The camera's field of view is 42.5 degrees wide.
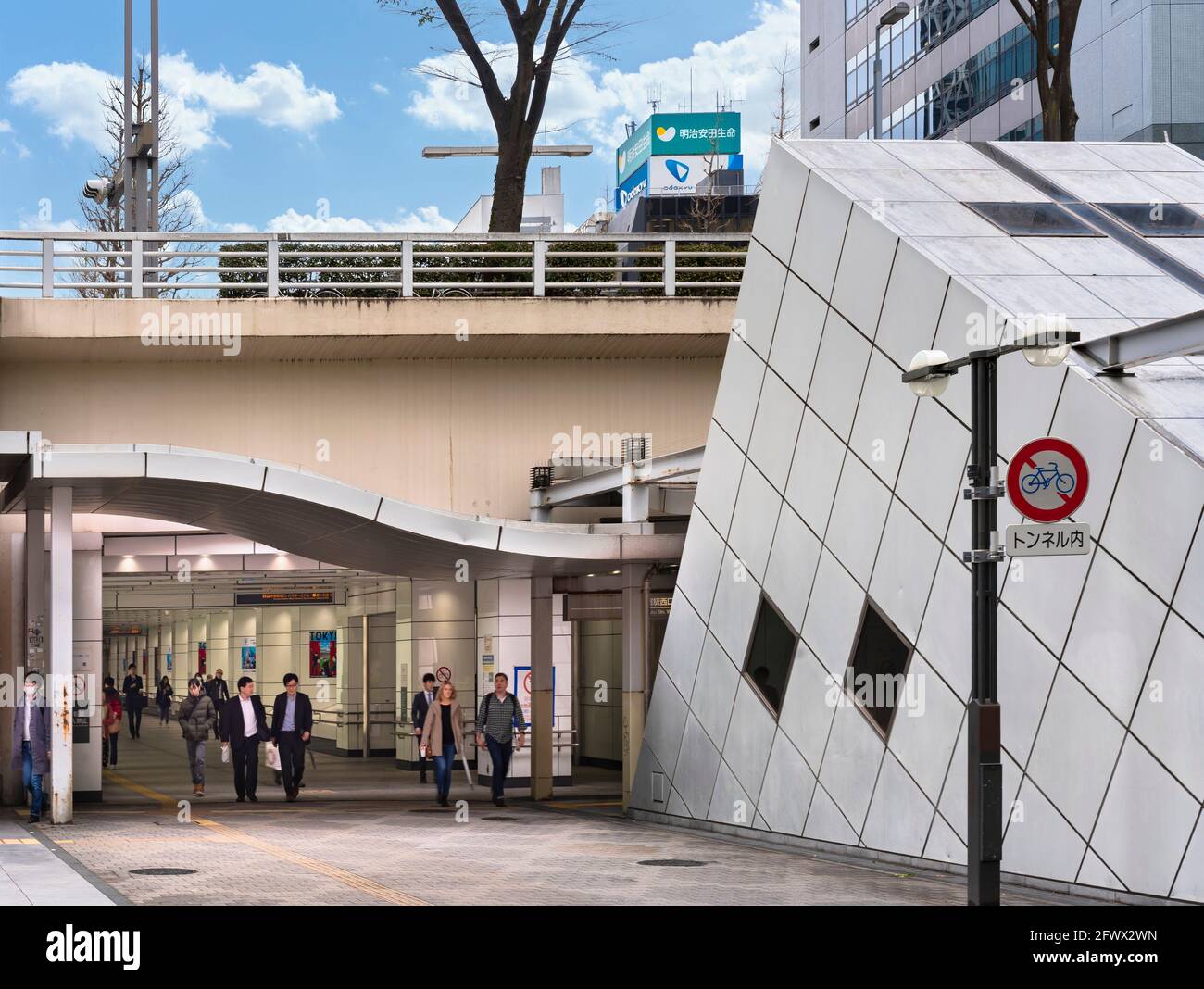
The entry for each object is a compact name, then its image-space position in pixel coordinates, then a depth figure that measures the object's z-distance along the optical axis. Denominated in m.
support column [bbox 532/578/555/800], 22.53
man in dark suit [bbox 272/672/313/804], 22.12
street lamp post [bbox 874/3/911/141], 29.42
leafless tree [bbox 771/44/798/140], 52.84
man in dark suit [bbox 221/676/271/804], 21.73
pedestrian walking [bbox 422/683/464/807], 21.08
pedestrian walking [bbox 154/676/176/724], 53.12
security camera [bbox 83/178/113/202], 33.97
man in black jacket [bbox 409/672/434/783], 22.78
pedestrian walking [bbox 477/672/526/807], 21.42
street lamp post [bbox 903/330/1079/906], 9.92
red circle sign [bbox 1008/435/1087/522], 9.69
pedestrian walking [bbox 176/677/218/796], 22.80
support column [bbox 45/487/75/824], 17.59
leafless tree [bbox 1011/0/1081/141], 28.27
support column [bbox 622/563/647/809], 20.64
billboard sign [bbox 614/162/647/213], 85.81
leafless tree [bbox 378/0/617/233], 27.55
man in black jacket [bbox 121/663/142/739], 42.25
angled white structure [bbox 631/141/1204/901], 10.80
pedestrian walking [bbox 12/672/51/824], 17.75
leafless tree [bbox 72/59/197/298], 42.34
